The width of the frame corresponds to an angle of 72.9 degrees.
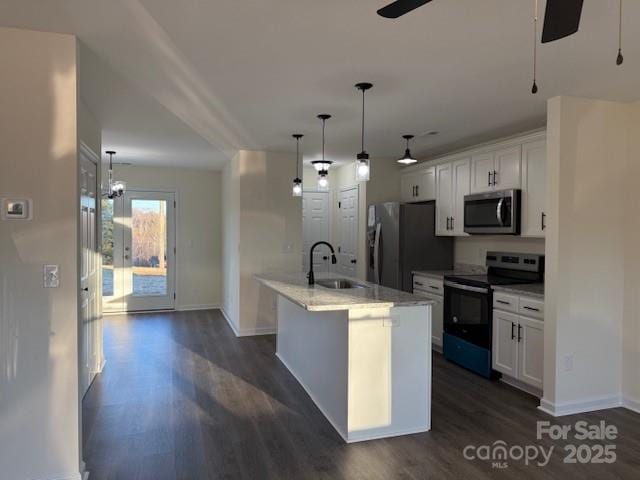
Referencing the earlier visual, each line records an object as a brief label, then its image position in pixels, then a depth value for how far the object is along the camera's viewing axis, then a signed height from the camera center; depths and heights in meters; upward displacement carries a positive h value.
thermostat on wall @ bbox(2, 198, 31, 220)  2.25 +0.13
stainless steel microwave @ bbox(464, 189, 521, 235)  4.12 +0.25
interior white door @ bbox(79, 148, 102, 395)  3.61 -0.33
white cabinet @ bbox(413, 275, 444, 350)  4.77 -0.76
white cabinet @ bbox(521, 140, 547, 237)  3.88 +0.46
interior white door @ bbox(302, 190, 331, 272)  7.27 +0.18
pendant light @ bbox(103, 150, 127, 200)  5.86 +0.66
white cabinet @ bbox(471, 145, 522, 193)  4.16 +0.69
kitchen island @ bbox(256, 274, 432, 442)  2.87 -0.85
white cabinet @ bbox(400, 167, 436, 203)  5.45 +0.69
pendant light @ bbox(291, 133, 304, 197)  4.62 +0.55
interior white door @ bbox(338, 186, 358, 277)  6.49 +0.07
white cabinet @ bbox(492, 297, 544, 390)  3.57 -0.94
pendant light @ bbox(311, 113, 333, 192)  3.91 +0.69
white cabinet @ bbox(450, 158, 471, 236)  4.82 +0.54
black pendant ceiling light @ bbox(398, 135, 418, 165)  3.90 +0.70
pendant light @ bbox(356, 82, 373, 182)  3.07 +0.53
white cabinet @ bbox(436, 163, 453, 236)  5.09 +0.47
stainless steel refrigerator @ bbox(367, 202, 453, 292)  5.31 -0.10
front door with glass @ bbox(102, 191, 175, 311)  6.98 -0.28
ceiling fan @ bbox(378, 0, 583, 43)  1.30 +0.69
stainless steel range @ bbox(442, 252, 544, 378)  4.05 -0.66
